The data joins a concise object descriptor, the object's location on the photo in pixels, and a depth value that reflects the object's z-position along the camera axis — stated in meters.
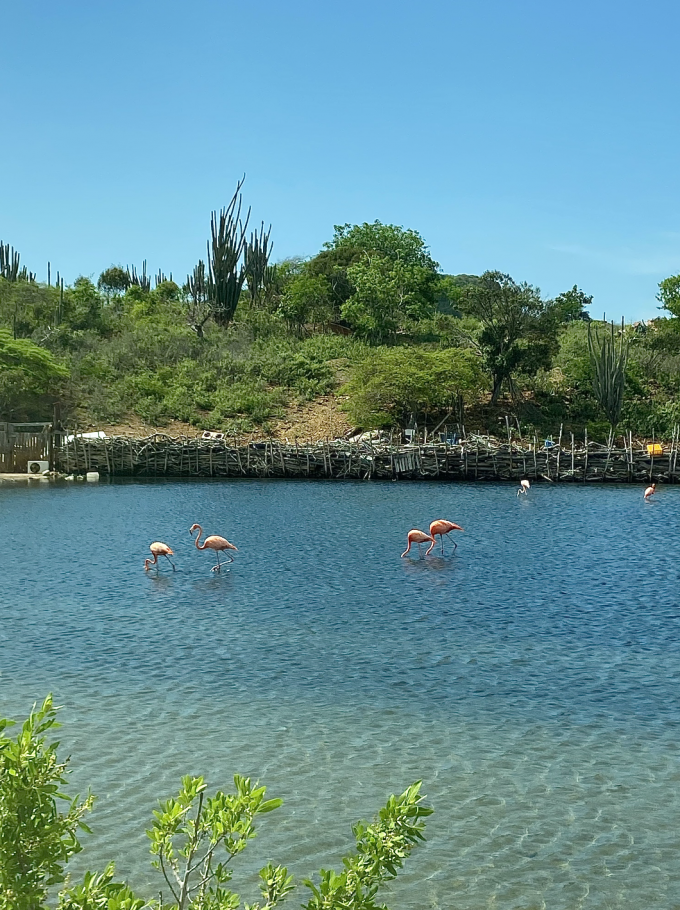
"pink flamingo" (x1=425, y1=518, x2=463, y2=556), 20.75
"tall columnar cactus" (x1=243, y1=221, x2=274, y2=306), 66.62
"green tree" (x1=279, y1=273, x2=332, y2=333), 63.94
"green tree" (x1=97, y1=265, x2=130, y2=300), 73.44
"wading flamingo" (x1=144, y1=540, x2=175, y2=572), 18.47
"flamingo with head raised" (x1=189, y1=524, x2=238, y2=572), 18.64
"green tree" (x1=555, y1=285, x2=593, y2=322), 48.53
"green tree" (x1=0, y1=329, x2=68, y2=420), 42.44
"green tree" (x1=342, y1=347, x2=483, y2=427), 45.28
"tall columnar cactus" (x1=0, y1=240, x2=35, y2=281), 61.37
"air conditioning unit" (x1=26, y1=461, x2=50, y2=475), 40.34
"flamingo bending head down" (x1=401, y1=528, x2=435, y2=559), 20.22
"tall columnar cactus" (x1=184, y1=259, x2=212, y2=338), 58.28
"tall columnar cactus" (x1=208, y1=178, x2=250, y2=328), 58.91
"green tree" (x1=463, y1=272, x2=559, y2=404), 47.44
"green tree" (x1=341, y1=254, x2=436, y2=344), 59.81
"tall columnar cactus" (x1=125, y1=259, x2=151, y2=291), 72.12
